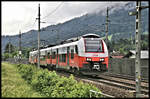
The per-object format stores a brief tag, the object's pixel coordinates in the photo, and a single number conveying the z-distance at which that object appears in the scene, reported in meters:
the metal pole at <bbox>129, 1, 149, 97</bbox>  10.01
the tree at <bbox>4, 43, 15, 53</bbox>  115.71
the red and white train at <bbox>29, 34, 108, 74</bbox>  19.98
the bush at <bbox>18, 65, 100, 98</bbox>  9.10
